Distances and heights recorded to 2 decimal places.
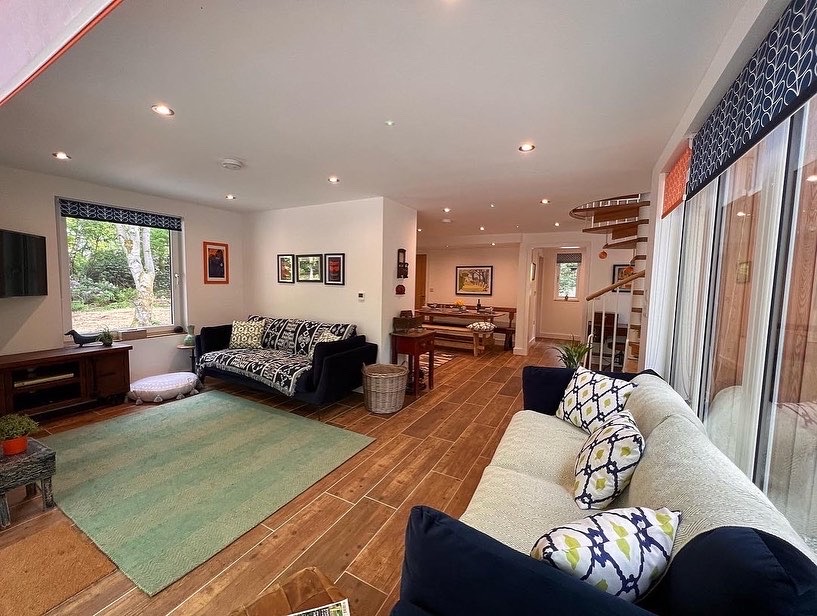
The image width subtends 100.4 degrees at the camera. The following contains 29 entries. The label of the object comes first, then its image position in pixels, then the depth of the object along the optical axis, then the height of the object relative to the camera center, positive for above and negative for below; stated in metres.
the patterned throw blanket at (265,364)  3.69 -0.94
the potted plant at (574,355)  3.67 -0.71
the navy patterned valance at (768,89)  0.99 +0.73
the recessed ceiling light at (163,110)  2.06 +1.05
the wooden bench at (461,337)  6.59 -1.00
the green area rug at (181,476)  1.83 -1.39
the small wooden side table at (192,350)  4.64 -0.95
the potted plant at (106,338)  3.75 -0.65
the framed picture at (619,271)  6.54 +0.41
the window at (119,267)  3.86 +0.15
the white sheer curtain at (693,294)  1.87 +0.00
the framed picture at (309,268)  4.79 +0.23
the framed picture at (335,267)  4.59 +0.24
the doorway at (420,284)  9.41 +0.09
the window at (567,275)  8.30 +0.39
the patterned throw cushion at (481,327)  6.45 -0.73
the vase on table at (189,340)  4.58 -0.79
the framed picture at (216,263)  5.01 +0.29
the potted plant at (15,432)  2.00 -0.92
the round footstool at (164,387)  3.81 -1.22
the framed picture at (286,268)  5.04 +0.24
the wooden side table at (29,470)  1.90 -1.12
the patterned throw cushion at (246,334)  4.72 -0.72
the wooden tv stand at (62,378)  3.12 -0.99
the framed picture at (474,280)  8.67 +0.22
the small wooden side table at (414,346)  4.25 -0.77
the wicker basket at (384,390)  3.70 -1.14
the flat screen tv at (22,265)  3.05 +0.12
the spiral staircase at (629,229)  3.66 +0.77
